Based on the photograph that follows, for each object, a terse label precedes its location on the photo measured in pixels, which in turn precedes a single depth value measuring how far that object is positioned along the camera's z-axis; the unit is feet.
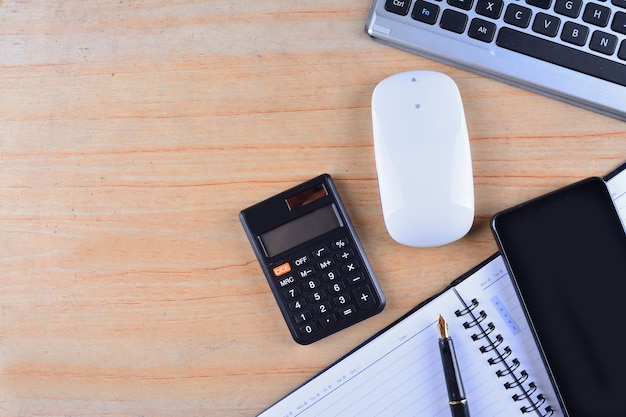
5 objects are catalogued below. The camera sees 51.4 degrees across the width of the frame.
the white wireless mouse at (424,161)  1.74
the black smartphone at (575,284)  1.74
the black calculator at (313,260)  1.83
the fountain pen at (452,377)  1.80
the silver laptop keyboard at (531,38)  1.75
